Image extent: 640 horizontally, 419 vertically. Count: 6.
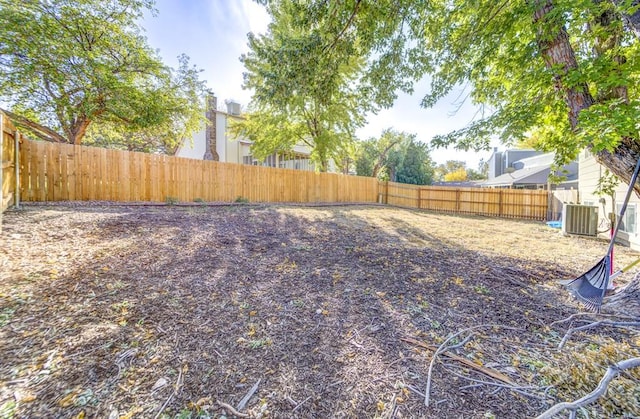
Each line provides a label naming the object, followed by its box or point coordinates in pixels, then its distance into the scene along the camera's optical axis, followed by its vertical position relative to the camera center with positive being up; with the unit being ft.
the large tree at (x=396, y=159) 69.05 +12.53
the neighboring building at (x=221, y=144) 48.75 +11.47
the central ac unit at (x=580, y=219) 21.34 -1.31
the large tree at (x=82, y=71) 21.07 +12.47
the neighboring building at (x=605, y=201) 17.70 +0.32
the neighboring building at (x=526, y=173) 44.83 +6.26
